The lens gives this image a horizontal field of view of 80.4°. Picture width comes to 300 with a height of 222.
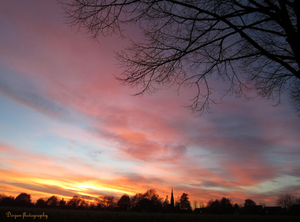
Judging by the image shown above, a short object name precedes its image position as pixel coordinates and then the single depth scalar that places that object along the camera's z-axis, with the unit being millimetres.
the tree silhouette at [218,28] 3467
